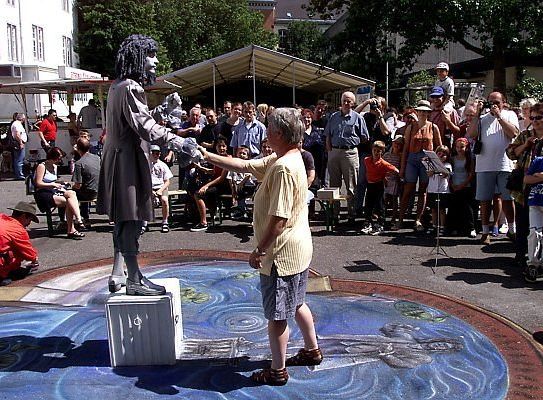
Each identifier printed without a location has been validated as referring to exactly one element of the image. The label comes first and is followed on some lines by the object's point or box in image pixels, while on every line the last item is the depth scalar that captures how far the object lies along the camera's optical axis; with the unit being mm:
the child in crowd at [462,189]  8273
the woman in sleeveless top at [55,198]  8555
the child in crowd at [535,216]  5883
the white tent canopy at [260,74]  18419
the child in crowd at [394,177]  8953
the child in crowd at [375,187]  8492
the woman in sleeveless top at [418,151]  8430
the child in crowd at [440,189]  8133
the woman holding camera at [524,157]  6215
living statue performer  3996
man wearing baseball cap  8695
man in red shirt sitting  6281
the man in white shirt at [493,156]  7621
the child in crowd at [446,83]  9289
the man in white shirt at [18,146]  15750
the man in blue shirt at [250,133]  9828
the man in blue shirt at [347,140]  8891
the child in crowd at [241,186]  9117
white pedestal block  4121
